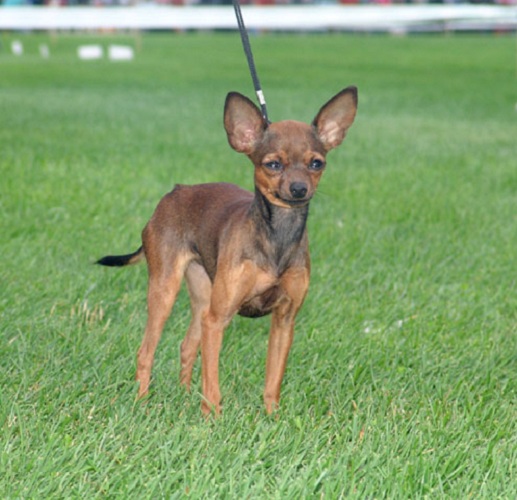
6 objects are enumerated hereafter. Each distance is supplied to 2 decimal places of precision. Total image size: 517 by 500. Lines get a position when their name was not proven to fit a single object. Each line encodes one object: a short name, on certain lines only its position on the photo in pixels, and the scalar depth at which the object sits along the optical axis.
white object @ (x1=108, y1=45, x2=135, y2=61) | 33.28
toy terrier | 4.25
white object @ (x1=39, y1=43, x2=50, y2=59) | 34.12
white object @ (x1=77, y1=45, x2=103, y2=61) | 34.19
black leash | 4.65
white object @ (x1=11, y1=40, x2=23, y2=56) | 35.97
